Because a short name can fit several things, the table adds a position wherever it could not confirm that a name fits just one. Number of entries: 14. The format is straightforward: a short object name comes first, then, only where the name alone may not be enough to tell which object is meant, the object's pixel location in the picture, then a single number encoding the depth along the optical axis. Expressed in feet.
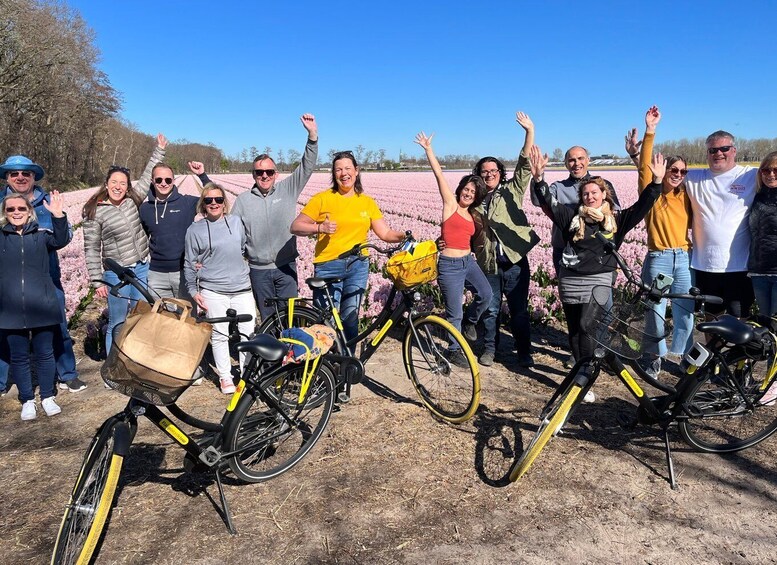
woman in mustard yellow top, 17.34
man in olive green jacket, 18.86
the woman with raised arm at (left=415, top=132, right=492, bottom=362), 17.98
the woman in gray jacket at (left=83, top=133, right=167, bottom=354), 16.83
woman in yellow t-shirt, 16.49
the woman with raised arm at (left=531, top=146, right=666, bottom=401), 14.82
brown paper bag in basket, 9.05
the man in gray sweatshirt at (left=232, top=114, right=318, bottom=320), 17.04
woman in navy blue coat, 15.02
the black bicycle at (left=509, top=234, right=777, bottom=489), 11.56
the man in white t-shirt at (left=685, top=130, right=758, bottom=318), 16.20
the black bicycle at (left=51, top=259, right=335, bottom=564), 9.23
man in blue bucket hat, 16.14
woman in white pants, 16.16
